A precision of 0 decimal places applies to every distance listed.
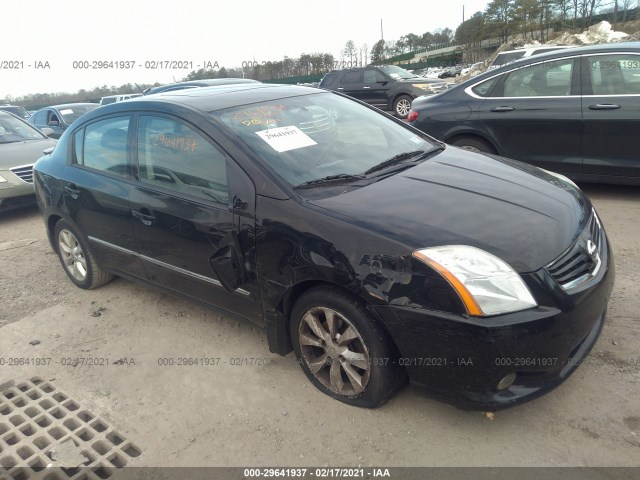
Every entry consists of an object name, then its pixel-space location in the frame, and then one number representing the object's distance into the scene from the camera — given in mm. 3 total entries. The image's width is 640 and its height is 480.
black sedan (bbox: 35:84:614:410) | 2172
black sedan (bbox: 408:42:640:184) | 5000
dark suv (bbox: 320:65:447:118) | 14766
